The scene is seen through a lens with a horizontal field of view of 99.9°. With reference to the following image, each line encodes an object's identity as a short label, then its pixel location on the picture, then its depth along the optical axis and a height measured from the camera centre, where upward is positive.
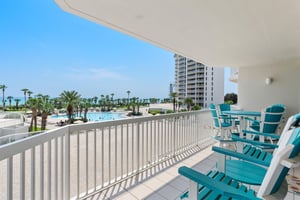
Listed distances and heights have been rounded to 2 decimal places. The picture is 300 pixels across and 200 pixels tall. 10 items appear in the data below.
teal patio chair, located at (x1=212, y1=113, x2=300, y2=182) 1.08 -0.65
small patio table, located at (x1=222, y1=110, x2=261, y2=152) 2.67 -0.33
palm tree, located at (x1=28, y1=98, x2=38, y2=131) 16.06 -0.63
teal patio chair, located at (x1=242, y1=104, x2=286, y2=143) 2.35 -0.36
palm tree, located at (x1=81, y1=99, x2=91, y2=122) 24.14 -0.93
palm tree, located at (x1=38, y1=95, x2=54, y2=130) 15.44 -0.79
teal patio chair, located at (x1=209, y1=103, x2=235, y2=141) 2.82 -0.55
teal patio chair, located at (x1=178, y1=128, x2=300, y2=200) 0.64 -0.49
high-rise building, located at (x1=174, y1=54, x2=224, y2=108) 33.47 +4.72
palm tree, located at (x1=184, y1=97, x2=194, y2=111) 27.06 -0.44
